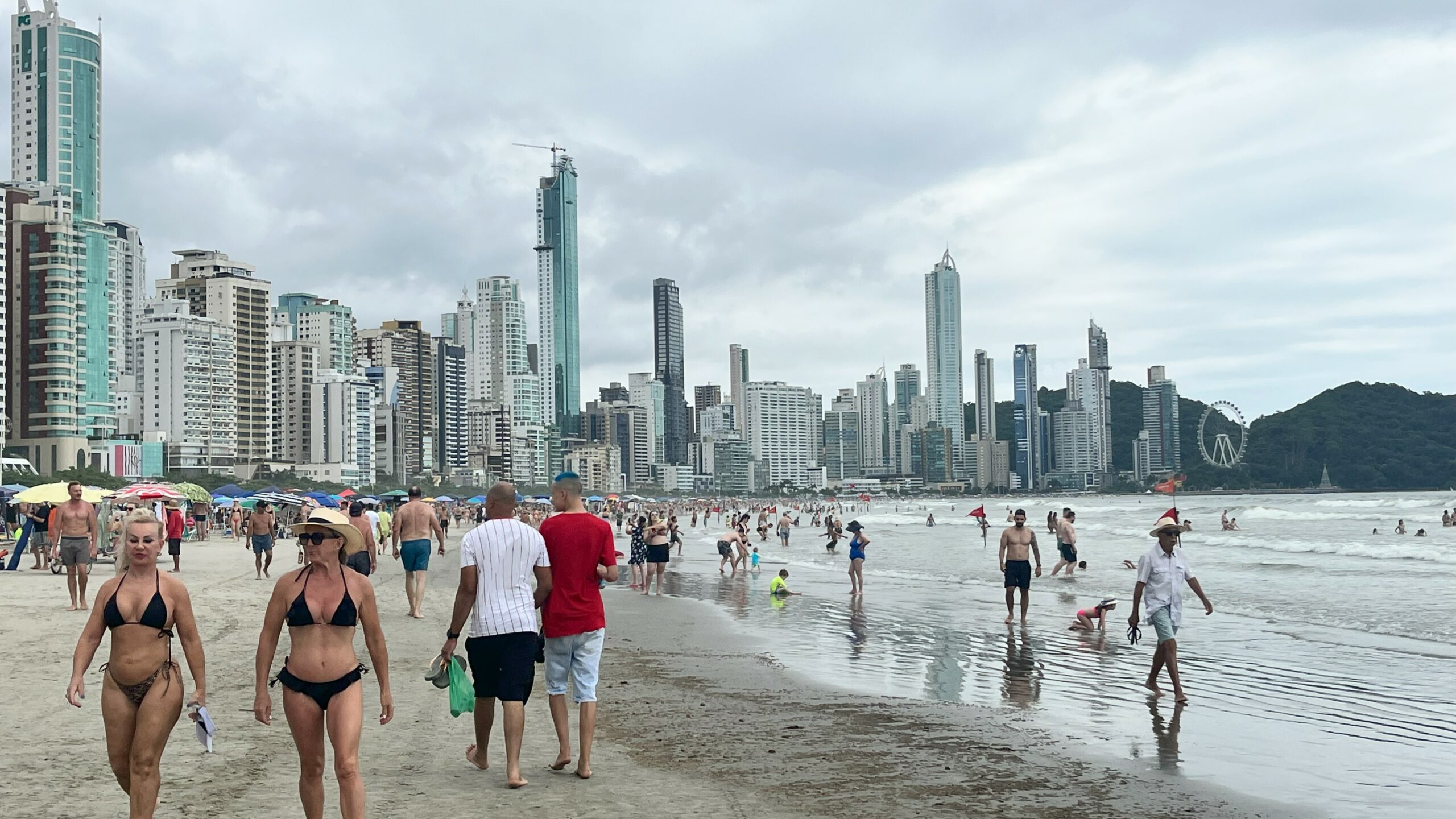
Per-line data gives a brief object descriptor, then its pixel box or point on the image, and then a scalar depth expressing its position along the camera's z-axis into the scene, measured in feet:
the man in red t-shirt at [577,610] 20.89
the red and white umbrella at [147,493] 110.63
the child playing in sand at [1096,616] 48.42
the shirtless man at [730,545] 91.71
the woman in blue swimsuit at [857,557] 67.21
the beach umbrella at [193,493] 145.69
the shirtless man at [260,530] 68.69
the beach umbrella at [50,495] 75.00
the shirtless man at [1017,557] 49.98
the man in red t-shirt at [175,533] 73.61
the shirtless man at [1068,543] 82.23
